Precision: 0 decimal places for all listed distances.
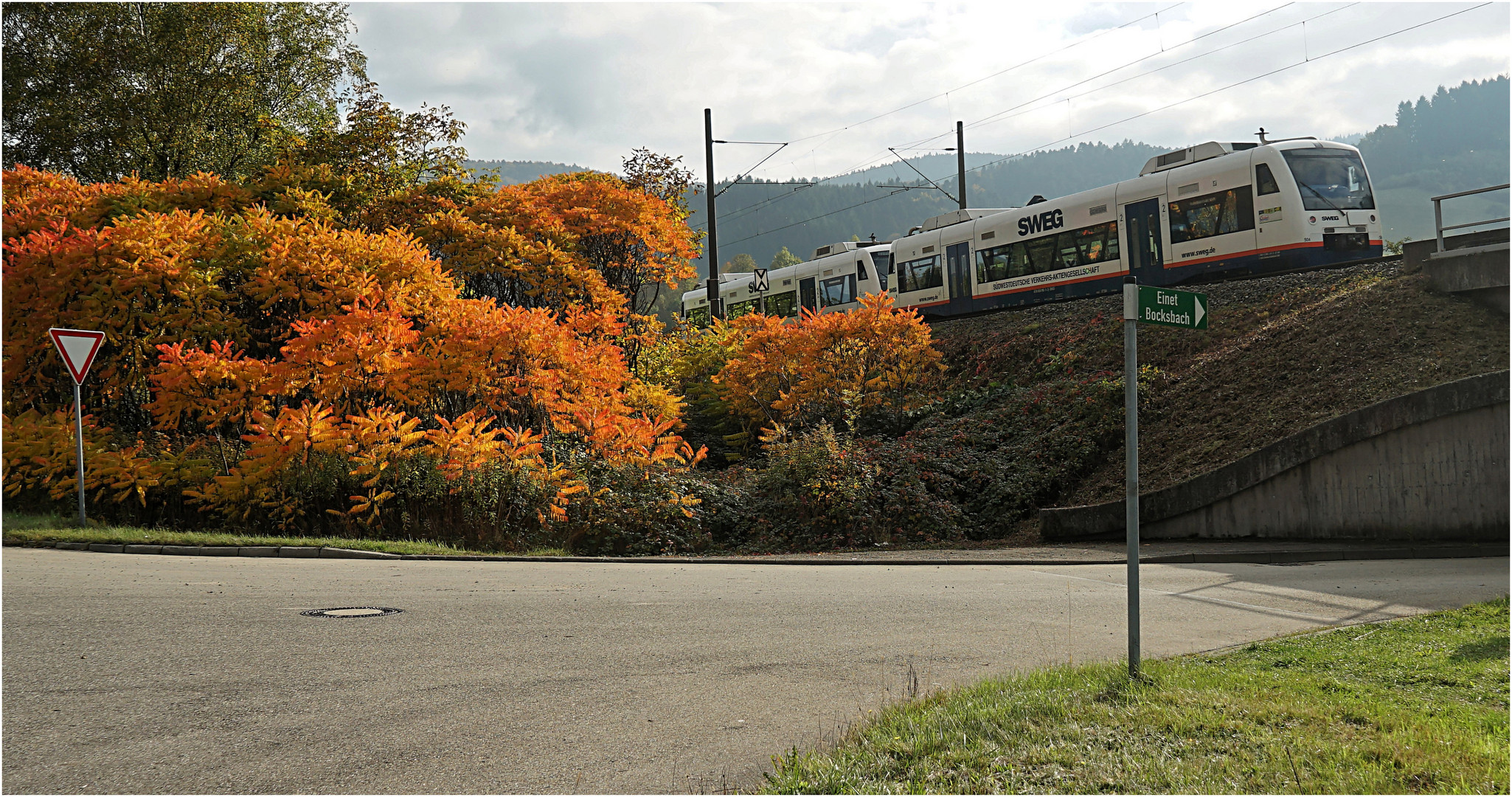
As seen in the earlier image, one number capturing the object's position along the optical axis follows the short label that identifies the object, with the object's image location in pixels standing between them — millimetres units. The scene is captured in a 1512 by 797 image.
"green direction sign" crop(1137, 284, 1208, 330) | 6137
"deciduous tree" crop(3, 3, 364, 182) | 29000
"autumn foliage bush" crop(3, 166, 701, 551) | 15633
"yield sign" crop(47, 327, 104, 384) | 15008
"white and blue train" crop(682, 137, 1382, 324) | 21906
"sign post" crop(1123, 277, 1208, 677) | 6082
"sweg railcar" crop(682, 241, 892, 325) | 35375
